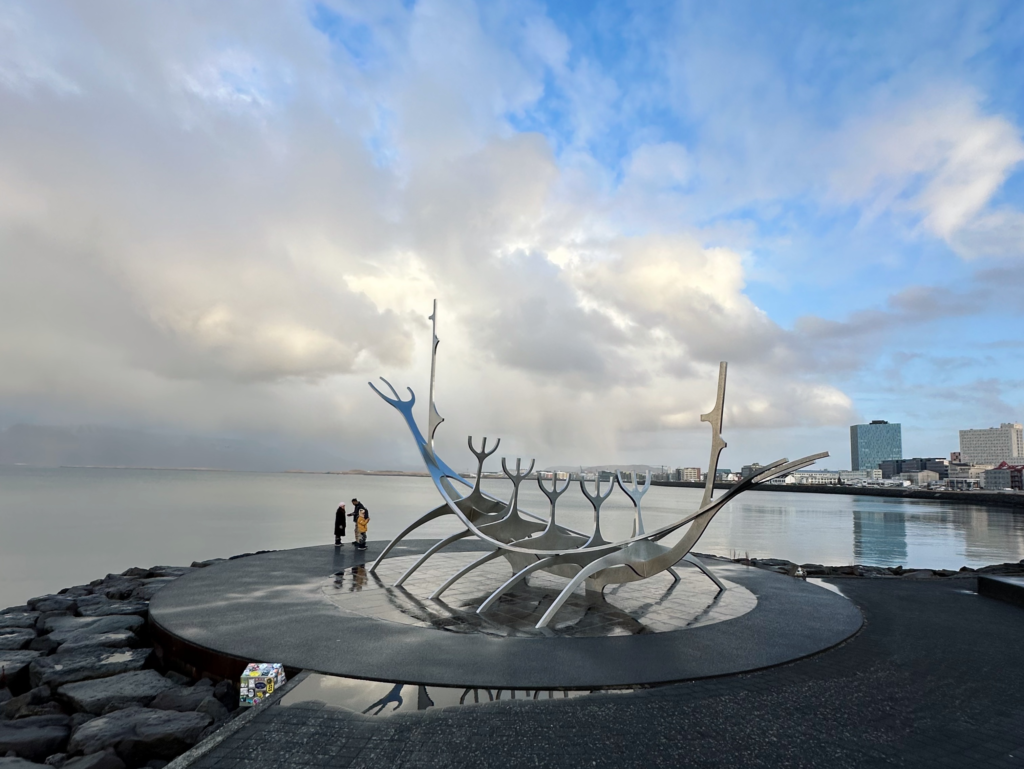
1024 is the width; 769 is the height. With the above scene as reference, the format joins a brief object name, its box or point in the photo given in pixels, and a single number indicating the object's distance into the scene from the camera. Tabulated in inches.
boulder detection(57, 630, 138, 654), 336.5
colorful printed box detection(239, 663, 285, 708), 245.8
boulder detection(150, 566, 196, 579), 597.9
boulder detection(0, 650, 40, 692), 301.3
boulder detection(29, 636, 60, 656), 341.1
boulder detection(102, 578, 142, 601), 499.8
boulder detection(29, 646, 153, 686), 292.4
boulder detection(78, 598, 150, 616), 411.8
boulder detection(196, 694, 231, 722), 245.4
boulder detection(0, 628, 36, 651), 348.5
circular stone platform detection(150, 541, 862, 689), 269.7
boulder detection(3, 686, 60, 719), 258.6
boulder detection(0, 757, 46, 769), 206.4
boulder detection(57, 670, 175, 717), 264.4
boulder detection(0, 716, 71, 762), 221.9
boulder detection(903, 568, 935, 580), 584.7
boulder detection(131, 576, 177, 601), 483.8
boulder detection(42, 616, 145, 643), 364.2
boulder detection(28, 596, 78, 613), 446.9
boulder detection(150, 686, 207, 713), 253.1
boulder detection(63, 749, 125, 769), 204.4
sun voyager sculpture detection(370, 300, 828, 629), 368.8
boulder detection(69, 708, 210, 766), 218.8
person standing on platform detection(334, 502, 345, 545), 718.5
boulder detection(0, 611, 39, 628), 403.9
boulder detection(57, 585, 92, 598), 541.6
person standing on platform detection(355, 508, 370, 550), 672.4
